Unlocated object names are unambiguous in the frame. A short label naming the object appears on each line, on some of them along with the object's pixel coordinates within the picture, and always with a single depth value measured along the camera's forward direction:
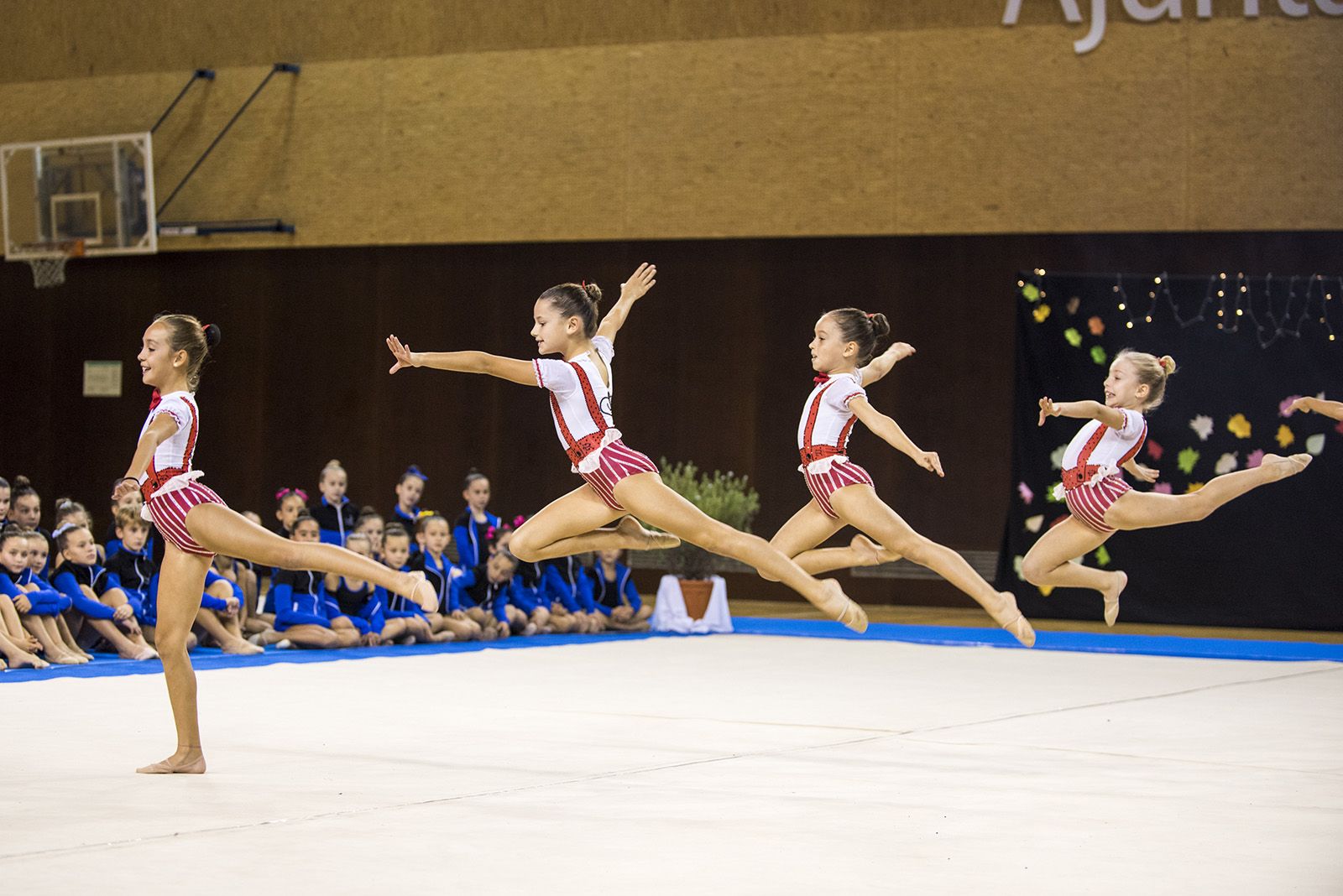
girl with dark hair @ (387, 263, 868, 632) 6.43
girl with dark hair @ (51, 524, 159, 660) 10.05
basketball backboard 16.23
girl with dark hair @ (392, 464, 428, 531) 12.49
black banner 13.14
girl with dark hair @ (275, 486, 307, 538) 11.30
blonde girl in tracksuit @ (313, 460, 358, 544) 12.21
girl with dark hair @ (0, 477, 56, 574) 10.38
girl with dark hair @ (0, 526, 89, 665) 9.62
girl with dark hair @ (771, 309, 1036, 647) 6.70
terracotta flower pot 13.41
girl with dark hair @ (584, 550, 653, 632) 13.35
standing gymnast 6.14
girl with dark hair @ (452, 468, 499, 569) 12.20
